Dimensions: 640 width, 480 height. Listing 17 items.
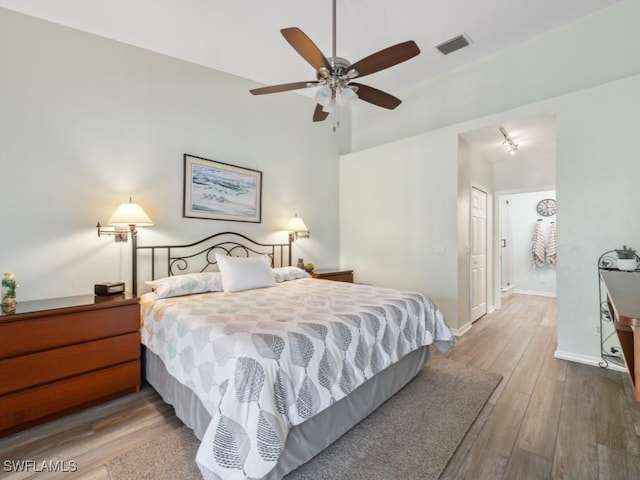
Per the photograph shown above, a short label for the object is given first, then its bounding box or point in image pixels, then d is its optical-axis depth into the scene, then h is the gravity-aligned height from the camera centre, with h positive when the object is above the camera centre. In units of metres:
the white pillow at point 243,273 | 2.90 -0.35
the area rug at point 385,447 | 1.54 -1.25
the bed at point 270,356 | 1.27 -0.69
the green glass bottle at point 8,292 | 1.99 -0.38
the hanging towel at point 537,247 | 6.40 -0.10
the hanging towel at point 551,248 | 6.22 -0.12
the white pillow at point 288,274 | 3.48 -0.42
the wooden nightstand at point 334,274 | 4.08 -0.50
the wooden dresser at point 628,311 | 0.93 -0.23
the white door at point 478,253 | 4.20 -0.17
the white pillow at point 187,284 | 2.59 -0.43
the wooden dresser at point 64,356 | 1.83 -0.83
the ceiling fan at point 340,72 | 1.90 +1.25
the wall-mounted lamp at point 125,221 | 2.53 +0.16
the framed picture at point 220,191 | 3.28 +0.61
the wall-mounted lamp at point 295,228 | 4.07 +0.19
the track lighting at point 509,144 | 3.74 +1.35
